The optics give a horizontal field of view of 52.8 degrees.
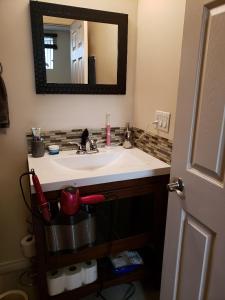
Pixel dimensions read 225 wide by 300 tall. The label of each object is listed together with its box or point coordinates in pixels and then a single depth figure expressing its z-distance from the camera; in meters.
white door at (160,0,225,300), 0.76
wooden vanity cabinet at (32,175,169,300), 1.17
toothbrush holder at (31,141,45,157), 1.42
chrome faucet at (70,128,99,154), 1.59
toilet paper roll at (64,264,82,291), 1.29
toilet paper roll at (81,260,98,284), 1.33
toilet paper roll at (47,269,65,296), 1.25
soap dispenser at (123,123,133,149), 1.69
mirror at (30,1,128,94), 1.37
